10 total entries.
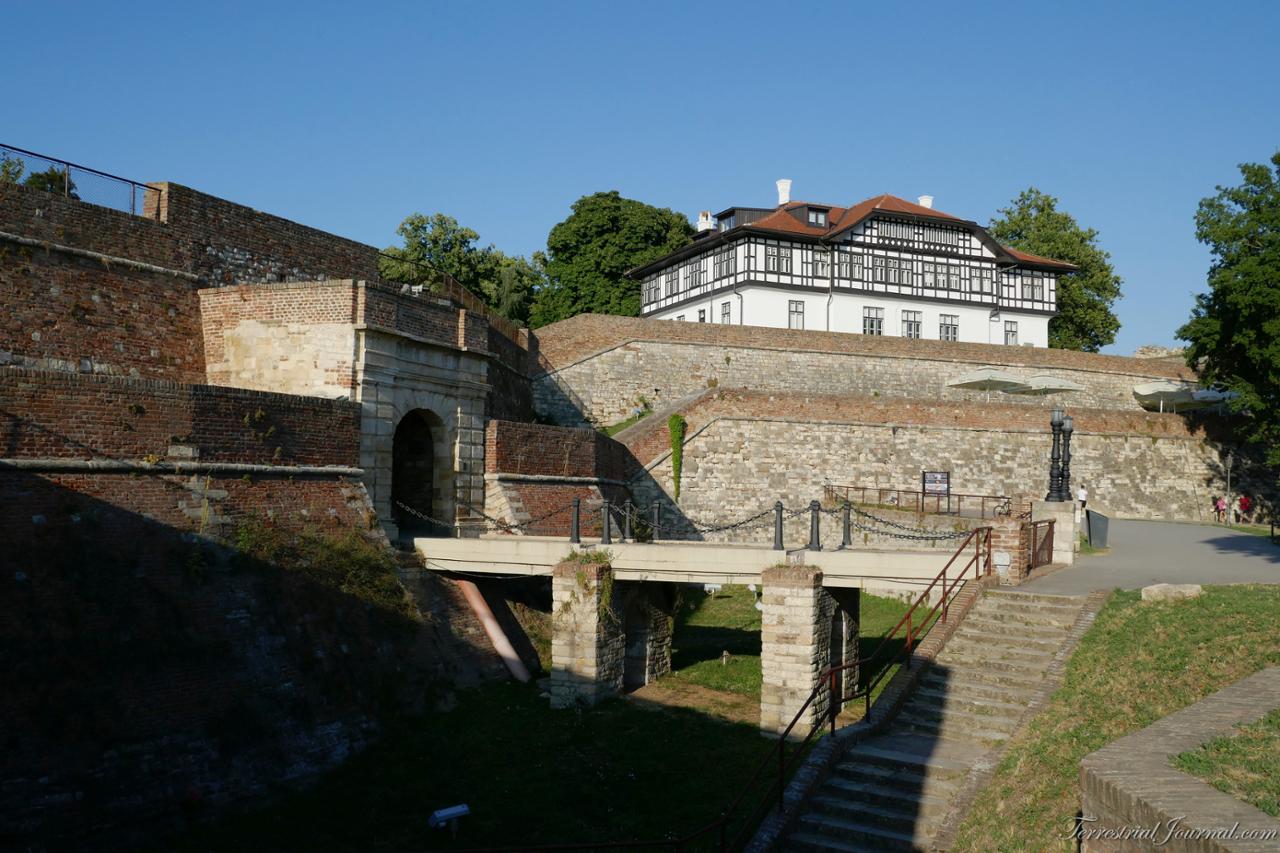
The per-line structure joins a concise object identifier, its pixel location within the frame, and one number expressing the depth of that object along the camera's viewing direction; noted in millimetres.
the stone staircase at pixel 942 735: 10977
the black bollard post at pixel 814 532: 15766
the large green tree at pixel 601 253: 51781
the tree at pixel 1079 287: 50938
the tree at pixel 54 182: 18531
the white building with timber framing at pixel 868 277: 43469
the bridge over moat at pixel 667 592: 14812
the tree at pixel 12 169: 18062
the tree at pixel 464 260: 41812
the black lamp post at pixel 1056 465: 20594
